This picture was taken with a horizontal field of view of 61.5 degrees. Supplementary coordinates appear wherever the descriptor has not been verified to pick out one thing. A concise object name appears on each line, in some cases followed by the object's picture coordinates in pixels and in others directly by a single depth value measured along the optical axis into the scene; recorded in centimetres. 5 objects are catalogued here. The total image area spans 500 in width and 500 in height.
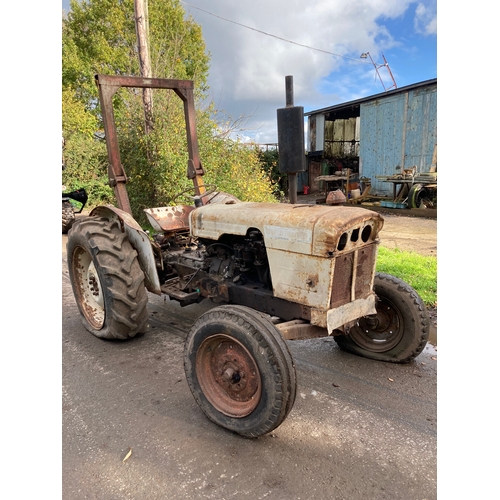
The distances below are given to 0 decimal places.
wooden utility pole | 868
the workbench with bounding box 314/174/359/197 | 1652
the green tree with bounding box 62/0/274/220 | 904
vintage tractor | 249
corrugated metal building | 1379
